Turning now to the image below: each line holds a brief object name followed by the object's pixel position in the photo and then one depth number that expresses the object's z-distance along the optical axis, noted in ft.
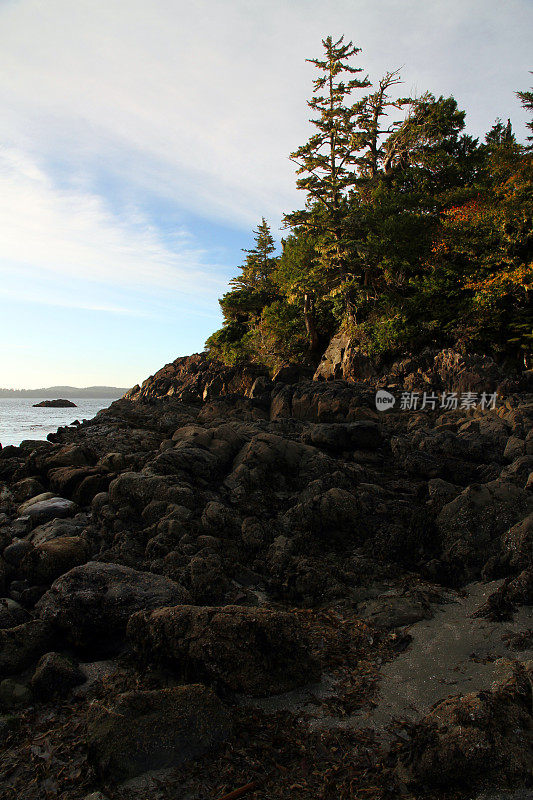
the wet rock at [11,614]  17.81
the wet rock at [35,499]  31.94
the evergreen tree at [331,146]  91.20
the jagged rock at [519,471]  28.28
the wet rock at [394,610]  18.88
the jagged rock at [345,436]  40.19
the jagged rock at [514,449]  36.60
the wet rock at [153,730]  11.35
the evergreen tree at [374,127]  107.45
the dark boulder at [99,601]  17.06
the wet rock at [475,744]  10.25
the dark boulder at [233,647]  14.32
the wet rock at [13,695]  14.21
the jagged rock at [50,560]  21.17
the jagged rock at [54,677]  14.51
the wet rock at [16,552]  23.34
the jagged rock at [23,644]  15.45
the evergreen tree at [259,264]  153.42
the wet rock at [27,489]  34.86
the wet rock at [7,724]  13.01
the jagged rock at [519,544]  20.86
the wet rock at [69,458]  39.93
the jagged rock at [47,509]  29.78
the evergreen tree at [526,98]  122.42
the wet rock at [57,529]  26.45
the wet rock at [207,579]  20.38
